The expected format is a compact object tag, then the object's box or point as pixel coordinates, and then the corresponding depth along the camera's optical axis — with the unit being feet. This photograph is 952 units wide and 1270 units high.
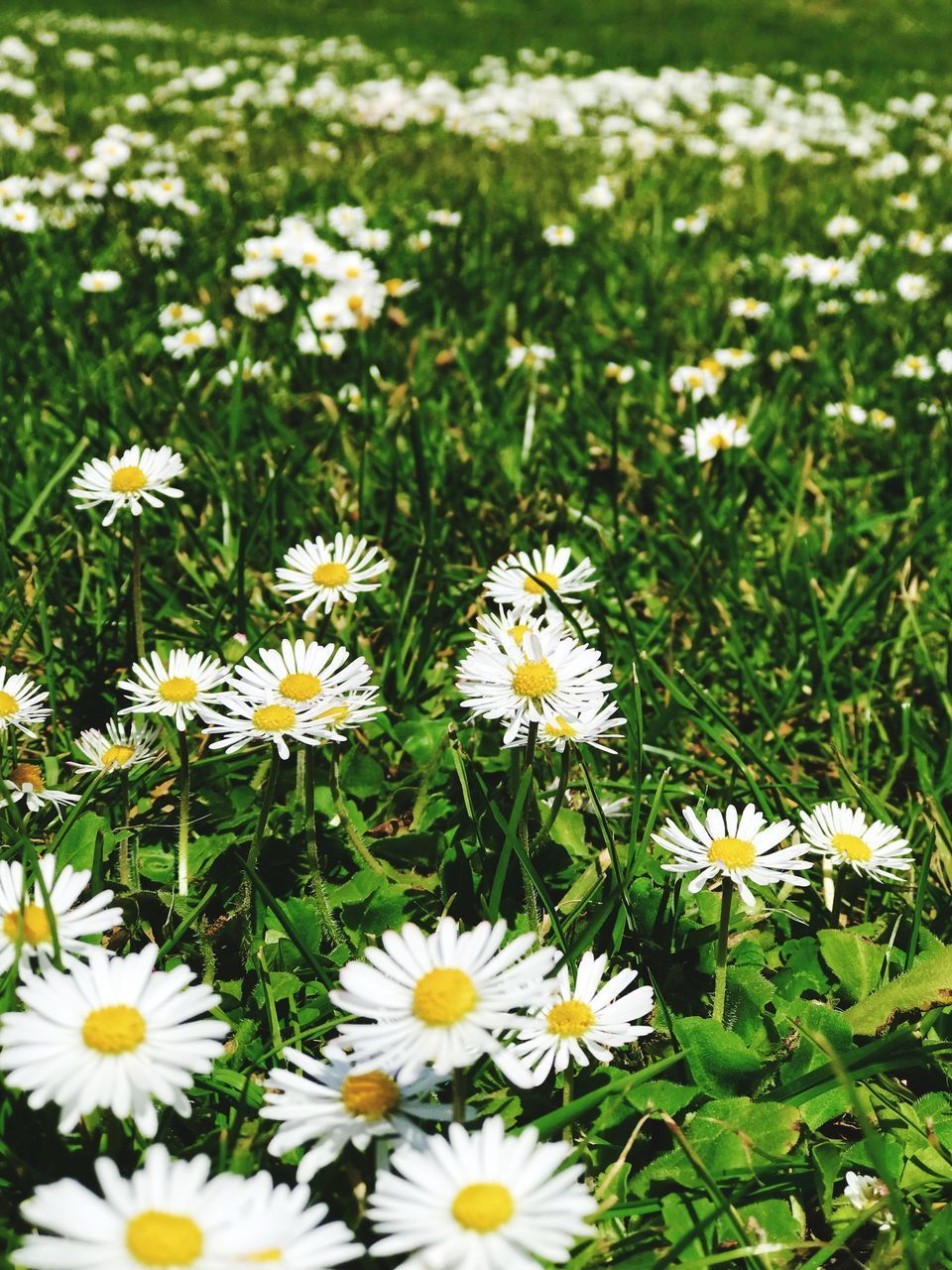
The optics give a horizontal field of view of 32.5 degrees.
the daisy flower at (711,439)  1.14
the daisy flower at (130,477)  0.83
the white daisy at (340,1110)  0.58
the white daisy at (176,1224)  0.52
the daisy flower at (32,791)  0.76
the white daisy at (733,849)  0.71
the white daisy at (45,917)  0.61
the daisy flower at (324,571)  0.86
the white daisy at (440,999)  0.57
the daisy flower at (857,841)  0.78
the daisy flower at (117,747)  0.78
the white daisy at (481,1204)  0.53
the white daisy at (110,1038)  0.56
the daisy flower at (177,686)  0.77
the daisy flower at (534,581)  0.86
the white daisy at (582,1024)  0.65
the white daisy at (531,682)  0.72
